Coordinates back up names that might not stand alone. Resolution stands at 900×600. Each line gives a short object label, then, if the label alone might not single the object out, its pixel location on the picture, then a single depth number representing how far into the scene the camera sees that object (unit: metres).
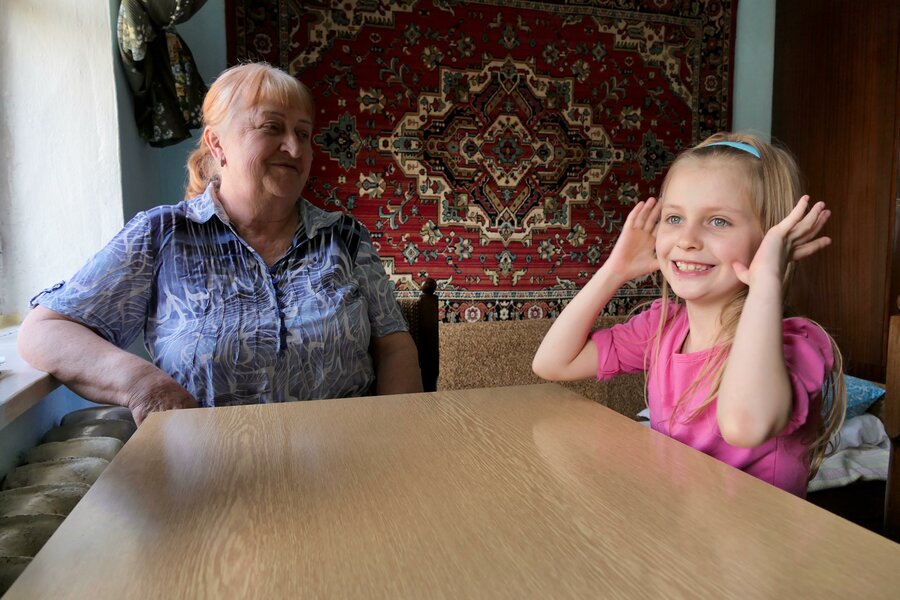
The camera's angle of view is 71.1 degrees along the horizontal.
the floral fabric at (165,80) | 2.08
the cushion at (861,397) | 2.48
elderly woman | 1.36
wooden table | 0.49
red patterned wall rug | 2.93
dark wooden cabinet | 2.67
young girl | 0.91
